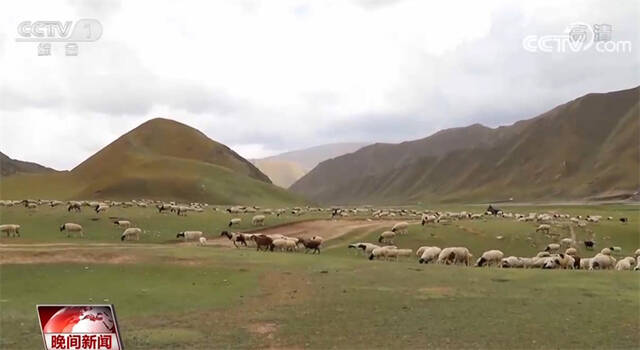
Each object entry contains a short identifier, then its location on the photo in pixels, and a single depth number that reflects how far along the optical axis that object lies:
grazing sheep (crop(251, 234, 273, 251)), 36.22
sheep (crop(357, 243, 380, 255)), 35.89
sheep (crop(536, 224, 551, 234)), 45.28
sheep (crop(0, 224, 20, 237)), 40.12
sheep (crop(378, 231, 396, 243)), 41.38
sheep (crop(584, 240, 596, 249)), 41.97
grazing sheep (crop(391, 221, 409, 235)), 43.62
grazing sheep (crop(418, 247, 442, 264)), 31.73
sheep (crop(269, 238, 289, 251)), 35.94
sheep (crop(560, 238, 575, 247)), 41.47
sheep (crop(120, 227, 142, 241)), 40.97
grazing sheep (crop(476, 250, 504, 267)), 31.03
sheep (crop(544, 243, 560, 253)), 38.50
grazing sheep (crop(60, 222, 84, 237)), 41.81
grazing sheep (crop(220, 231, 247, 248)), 38.56
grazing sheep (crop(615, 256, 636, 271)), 29.80
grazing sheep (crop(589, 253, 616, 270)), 30.44
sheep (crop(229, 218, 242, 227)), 50.62
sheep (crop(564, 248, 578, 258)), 35.75
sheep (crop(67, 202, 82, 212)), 52.31
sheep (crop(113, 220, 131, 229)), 46.06
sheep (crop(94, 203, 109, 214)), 52.43
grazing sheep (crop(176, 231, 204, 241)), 41.94
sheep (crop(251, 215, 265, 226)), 51.41
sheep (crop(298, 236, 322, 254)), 36.50
